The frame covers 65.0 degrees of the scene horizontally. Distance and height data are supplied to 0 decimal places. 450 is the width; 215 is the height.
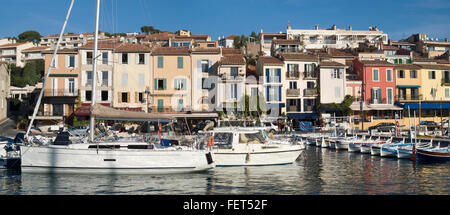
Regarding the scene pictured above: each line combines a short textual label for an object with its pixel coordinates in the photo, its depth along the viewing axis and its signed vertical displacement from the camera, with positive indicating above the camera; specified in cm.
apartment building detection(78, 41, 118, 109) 4888 +589
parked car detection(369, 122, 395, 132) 4738 -142
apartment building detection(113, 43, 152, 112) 4922 +553
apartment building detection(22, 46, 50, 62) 8536 +1582
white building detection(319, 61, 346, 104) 5309 +512
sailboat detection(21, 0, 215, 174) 1958 -219
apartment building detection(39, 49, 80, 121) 4803 +450
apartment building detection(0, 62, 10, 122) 5269 +434
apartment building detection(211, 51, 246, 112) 4962 +470
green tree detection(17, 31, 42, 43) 12069 +2832
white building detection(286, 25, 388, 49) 8506 +2051
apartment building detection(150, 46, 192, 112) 4994 +545
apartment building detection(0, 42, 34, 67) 8652 +1583
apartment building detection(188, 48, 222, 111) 5009 +577
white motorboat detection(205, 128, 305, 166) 2328 -221
